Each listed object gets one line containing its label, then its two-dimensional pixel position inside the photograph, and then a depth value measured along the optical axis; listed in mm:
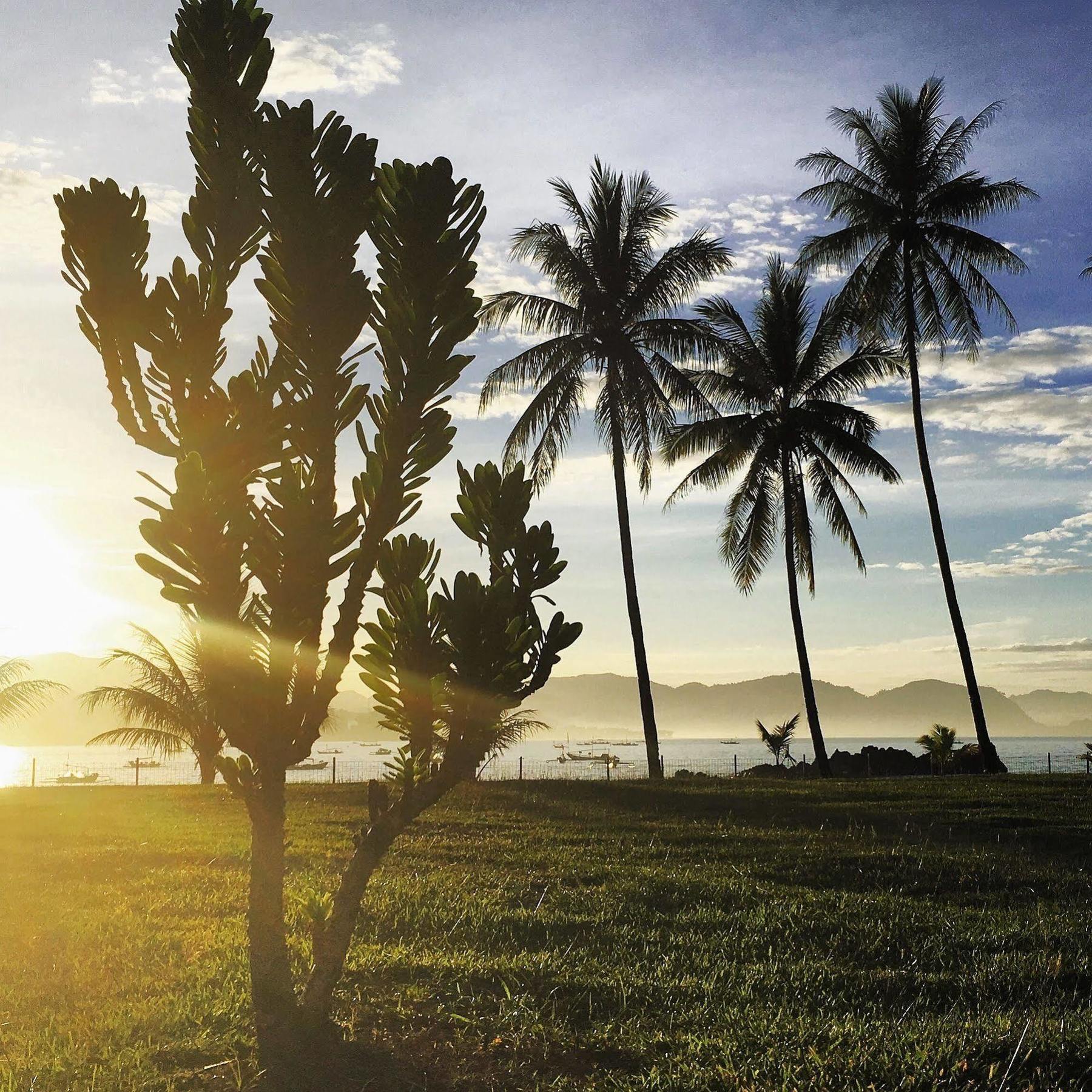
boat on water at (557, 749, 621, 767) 34238
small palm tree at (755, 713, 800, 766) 35031
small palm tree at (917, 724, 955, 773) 30047
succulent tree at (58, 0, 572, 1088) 4812
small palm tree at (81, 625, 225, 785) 28531
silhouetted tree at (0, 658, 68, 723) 24234
